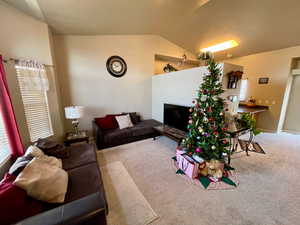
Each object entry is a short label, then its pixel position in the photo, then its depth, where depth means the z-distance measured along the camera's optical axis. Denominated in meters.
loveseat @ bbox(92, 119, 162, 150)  3.15
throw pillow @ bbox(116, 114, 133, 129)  3.60
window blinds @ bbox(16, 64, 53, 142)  2.22
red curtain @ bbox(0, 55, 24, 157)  1.63
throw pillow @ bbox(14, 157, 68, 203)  1.10
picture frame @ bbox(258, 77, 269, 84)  4.21
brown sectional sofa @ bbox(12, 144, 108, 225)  0.86
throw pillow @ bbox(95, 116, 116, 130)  3.39
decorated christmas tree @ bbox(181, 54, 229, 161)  2.14
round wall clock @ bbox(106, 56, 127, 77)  3.76
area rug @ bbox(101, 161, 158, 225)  1.47
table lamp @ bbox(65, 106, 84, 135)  2.79
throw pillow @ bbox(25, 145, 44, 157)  1.52
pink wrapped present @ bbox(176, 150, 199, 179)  2.11
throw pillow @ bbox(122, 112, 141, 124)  4.04
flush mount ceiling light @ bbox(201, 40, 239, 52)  3.81
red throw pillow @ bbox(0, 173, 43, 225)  0.88
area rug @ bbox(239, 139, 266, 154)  3.05
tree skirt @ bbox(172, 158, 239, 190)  1.95
